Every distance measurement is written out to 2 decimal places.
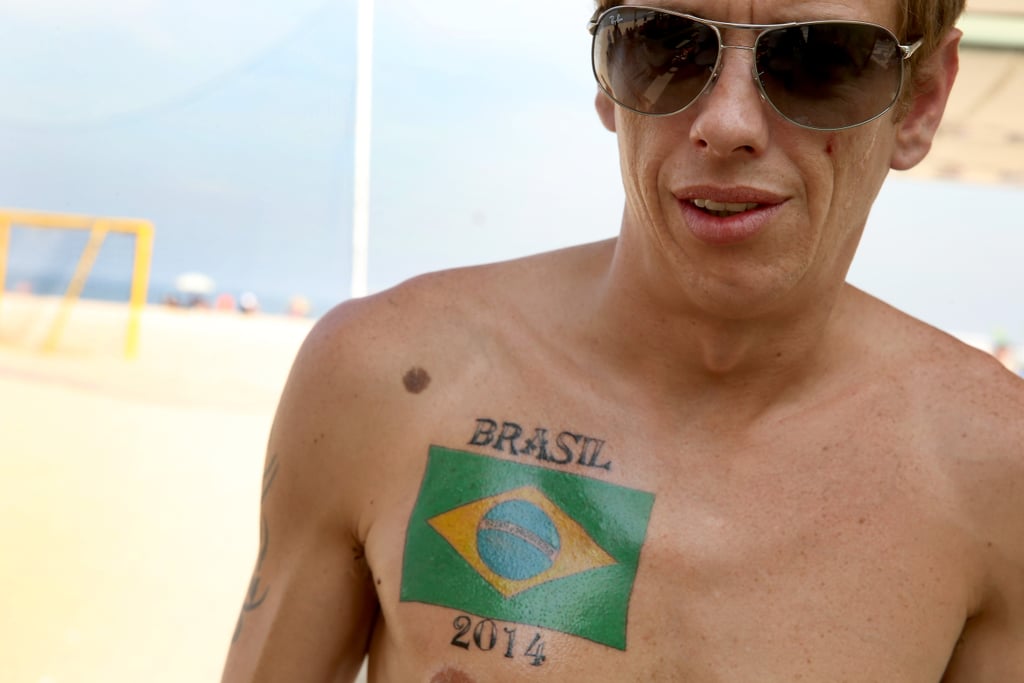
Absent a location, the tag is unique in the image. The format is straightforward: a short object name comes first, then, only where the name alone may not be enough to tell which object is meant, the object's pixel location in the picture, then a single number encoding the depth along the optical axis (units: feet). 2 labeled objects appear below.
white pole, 18.85
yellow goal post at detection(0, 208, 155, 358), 35.24
